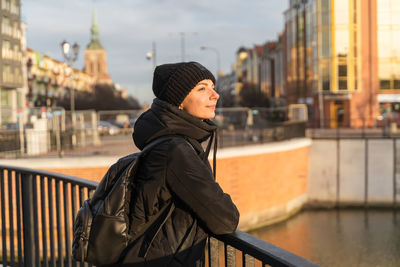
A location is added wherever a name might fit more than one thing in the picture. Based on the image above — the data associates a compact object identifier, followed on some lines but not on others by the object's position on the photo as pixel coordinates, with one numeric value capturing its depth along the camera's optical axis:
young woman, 2.08
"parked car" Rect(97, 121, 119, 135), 22.50
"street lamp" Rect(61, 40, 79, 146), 19.77
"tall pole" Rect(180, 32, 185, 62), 40.94
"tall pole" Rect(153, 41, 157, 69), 35.44
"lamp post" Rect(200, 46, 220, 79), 49.62
